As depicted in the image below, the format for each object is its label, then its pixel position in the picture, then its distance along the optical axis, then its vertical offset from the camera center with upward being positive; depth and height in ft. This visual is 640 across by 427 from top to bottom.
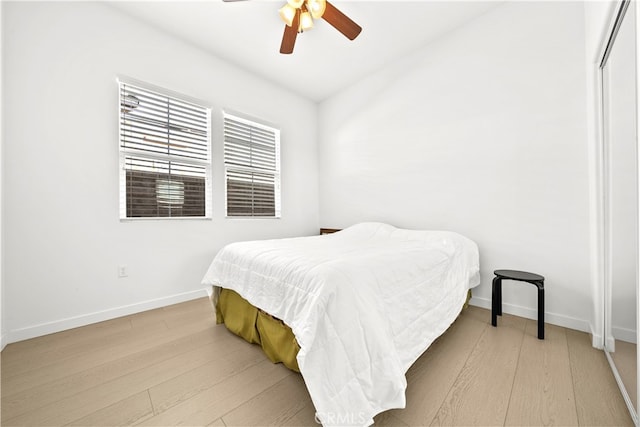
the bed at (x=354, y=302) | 3.25 -1.57
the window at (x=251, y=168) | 10.03 +2.07
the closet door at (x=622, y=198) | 3.75 +0.23
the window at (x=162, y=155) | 7.61 +2.04
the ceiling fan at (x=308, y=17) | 5.87 +5.10
